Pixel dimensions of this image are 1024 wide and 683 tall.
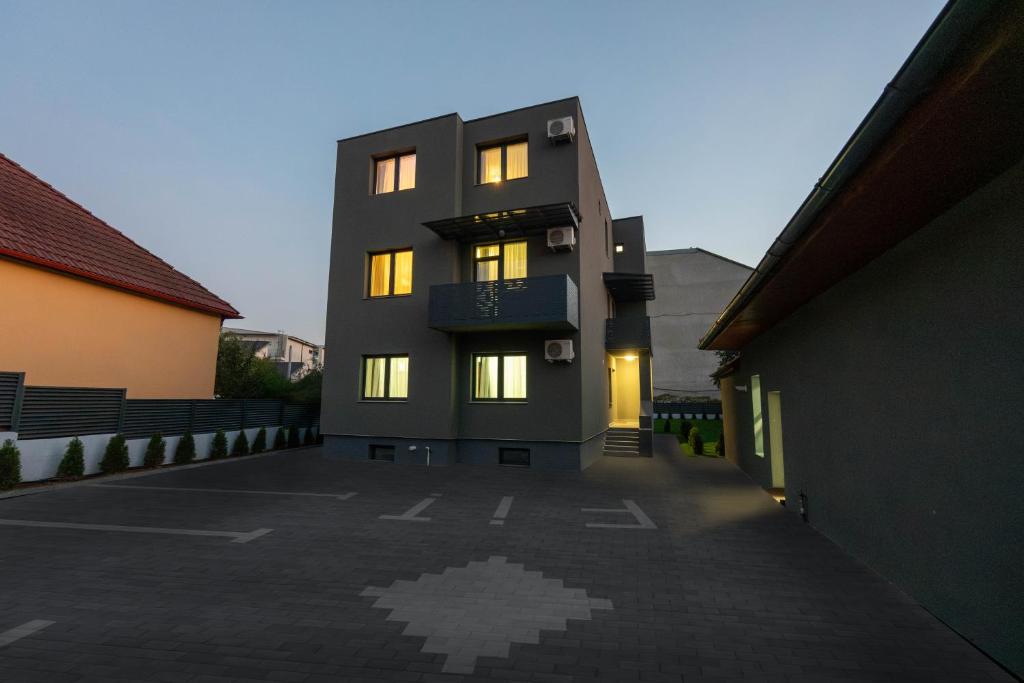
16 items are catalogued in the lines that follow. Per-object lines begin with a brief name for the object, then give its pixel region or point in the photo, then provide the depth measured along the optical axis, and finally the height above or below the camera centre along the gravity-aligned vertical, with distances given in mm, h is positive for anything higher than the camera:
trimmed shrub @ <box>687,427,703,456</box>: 16859 -1601
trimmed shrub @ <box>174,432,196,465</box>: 13055 -1587
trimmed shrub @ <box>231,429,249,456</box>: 14906 -1644
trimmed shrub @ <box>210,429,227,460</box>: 14086 -1590
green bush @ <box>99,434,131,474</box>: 10906 -1530
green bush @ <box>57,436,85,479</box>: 9984 -1531
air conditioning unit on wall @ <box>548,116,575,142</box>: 12984 +8133
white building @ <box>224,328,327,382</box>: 47938 +6339
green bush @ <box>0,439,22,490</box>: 8828 -1438
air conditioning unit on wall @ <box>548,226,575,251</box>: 12586 +4730
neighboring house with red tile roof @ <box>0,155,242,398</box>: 11883 +2951
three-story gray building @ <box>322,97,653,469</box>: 12578 +3153
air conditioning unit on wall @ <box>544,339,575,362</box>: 12461 +1442
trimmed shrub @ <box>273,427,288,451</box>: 16781 -1617
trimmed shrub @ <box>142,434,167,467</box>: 12023 -1522
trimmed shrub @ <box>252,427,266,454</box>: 15609 -1601
